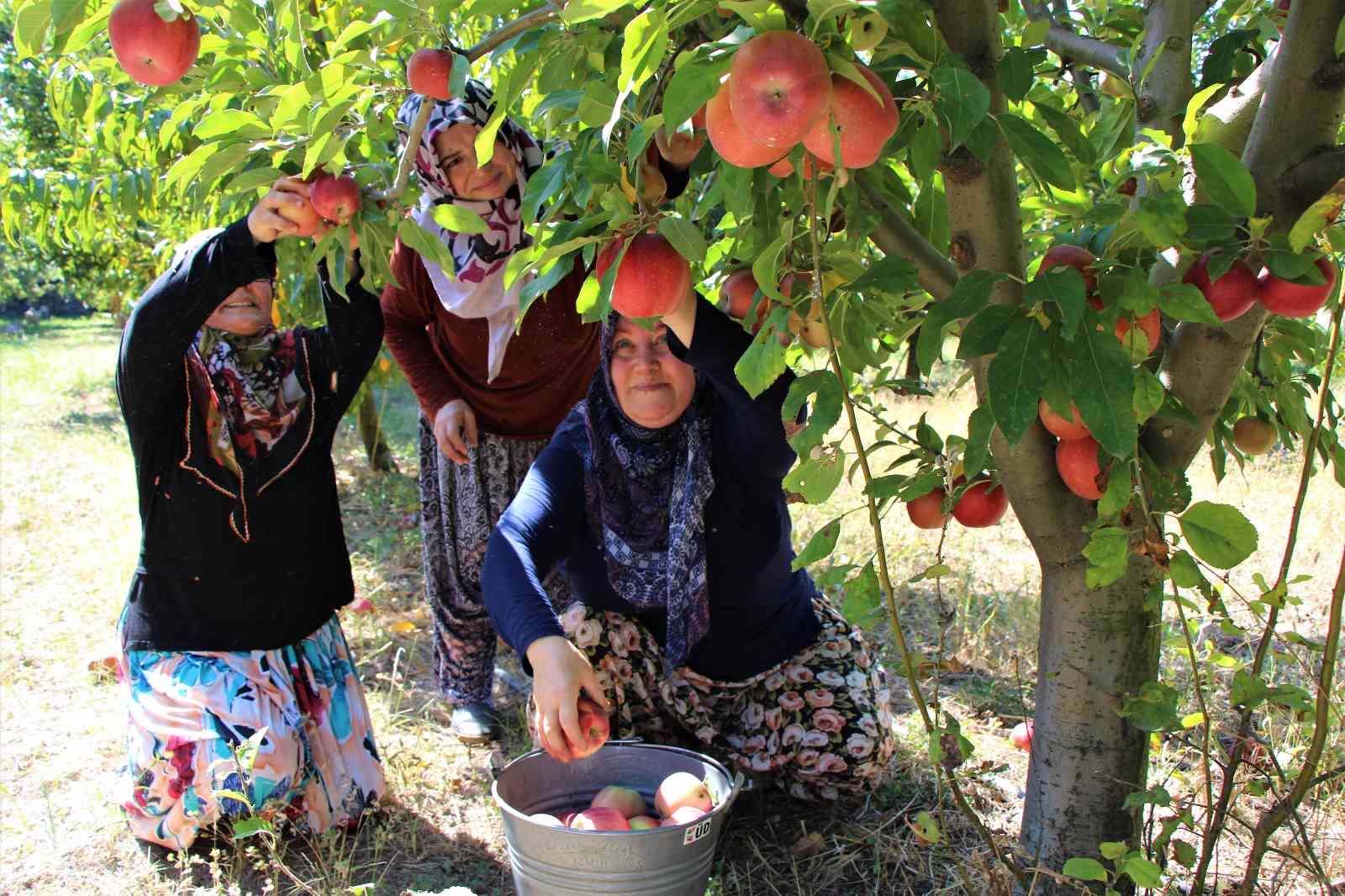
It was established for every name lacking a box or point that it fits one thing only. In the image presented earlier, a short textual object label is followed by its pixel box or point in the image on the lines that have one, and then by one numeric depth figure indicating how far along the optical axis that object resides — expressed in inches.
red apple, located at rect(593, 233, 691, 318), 50.1
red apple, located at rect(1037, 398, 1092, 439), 51.2
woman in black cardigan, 86.5
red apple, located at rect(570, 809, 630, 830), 71.1
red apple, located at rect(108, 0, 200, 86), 49.9
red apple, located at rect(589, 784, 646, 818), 76.8
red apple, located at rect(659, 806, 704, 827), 70.0
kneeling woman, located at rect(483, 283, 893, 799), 83.1
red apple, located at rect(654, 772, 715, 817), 72.6
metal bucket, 64.1
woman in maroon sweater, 98.2
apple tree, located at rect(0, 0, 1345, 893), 39.7
